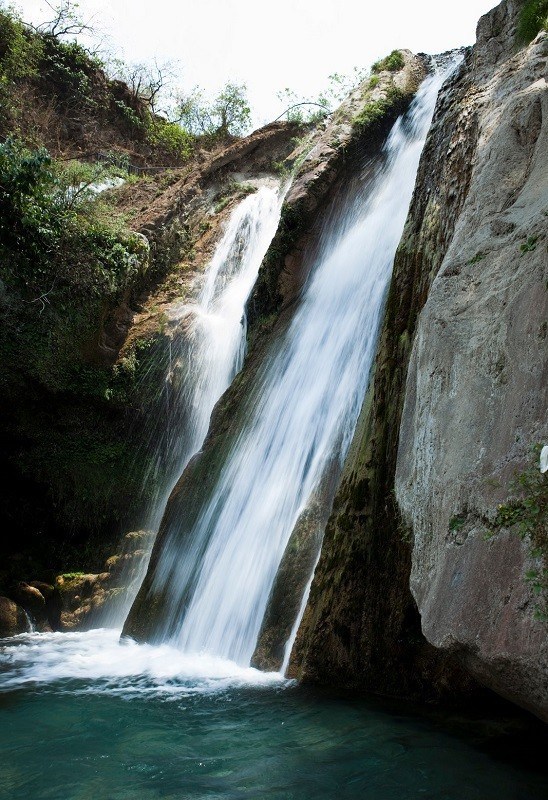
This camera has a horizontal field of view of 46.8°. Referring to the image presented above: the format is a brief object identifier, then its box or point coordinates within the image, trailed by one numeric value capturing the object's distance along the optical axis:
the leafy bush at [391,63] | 16.50
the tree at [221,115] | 24.70
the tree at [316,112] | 20.98
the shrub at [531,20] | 6.71
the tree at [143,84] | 25.64
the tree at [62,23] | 22.70
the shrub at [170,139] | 24.05
